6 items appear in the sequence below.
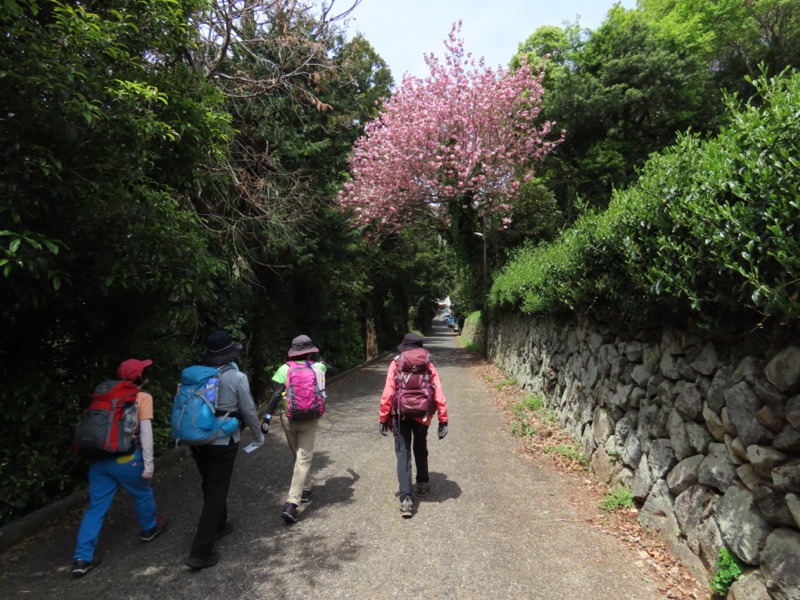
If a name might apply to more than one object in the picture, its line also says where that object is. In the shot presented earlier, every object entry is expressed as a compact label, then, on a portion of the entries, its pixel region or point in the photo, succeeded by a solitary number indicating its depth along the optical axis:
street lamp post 17.62
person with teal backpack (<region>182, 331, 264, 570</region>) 3.27
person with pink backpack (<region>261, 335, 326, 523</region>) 4.02
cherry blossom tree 14.11
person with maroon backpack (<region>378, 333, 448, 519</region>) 4.22
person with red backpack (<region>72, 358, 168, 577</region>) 3.22
